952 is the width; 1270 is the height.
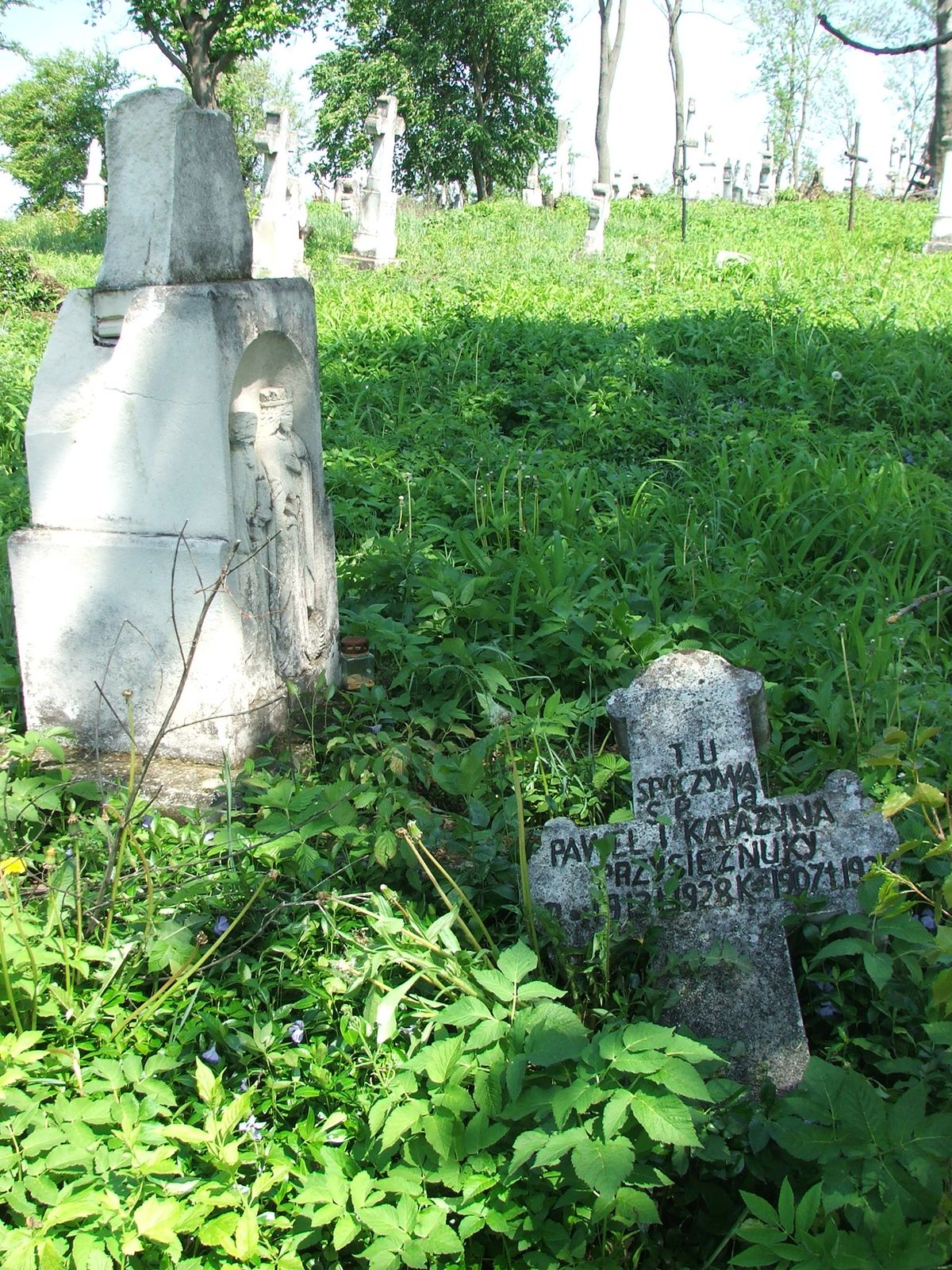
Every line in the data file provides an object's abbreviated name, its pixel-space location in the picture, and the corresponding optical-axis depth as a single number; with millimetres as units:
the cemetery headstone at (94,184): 21422
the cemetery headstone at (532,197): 20472
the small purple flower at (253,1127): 1732
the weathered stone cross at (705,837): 2121
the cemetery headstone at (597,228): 12047
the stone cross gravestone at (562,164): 25219
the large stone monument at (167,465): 2674
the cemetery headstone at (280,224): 10961
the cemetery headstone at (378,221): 11734
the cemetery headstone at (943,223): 11898
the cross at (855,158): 14227
